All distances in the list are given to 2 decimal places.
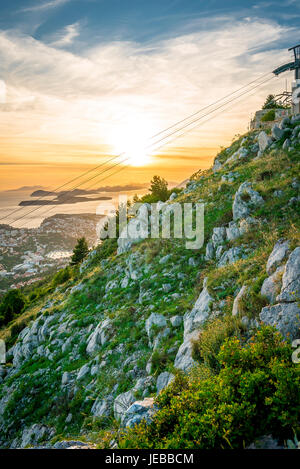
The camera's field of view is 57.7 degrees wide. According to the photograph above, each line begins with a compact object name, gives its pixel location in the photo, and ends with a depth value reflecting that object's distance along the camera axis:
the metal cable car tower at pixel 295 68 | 32.82
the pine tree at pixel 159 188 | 32.43
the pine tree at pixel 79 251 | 47.34
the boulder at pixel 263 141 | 22.61
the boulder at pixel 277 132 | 22.33
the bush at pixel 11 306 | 43.81
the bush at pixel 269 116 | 34.81
